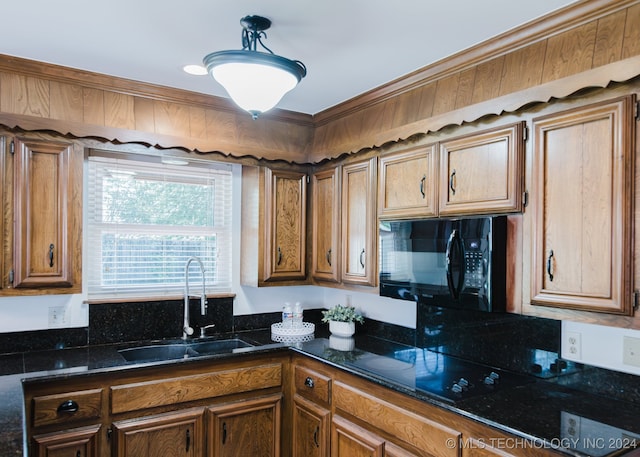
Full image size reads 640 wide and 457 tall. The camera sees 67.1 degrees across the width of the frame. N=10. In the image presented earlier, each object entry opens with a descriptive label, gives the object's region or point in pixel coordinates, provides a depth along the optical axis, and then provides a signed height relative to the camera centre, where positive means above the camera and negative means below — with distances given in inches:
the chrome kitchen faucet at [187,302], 121.3 -18.9
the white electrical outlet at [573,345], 83.0 -19.7
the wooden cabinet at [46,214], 97.3 +2.8
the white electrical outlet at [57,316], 109.7 -20.3
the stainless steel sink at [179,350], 111.9 -29.5
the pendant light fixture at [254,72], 71.9 +24.3
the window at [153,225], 118.3 +0.9
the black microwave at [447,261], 82.9 -5.9
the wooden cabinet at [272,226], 127.3 +0.9
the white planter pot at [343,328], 125.0 -25.6
